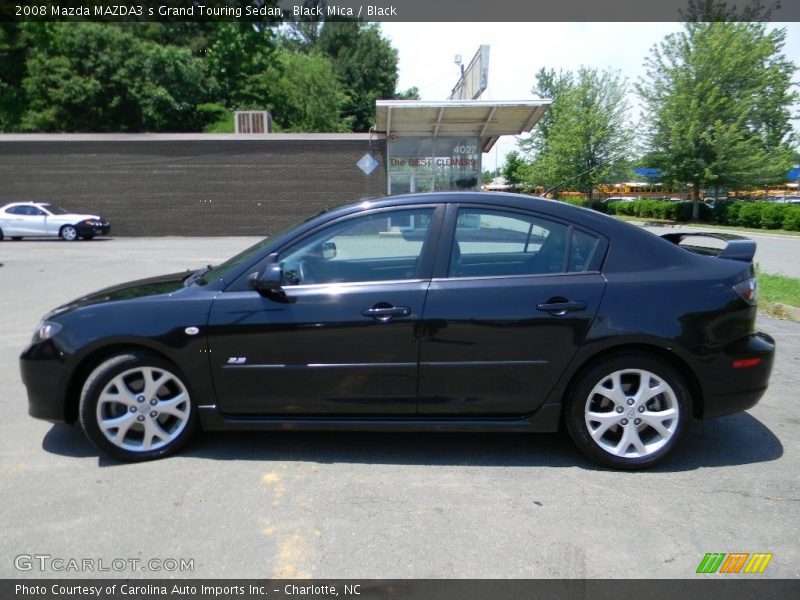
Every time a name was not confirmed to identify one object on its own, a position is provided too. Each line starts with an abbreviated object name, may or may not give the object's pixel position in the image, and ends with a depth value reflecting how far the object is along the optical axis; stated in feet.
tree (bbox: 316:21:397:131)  169.58
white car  70.69
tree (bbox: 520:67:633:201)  113.50
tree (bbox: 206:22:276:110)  100.22
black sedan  12.02
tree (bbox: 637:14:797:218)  97.71
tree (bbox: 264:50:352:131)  127.13
